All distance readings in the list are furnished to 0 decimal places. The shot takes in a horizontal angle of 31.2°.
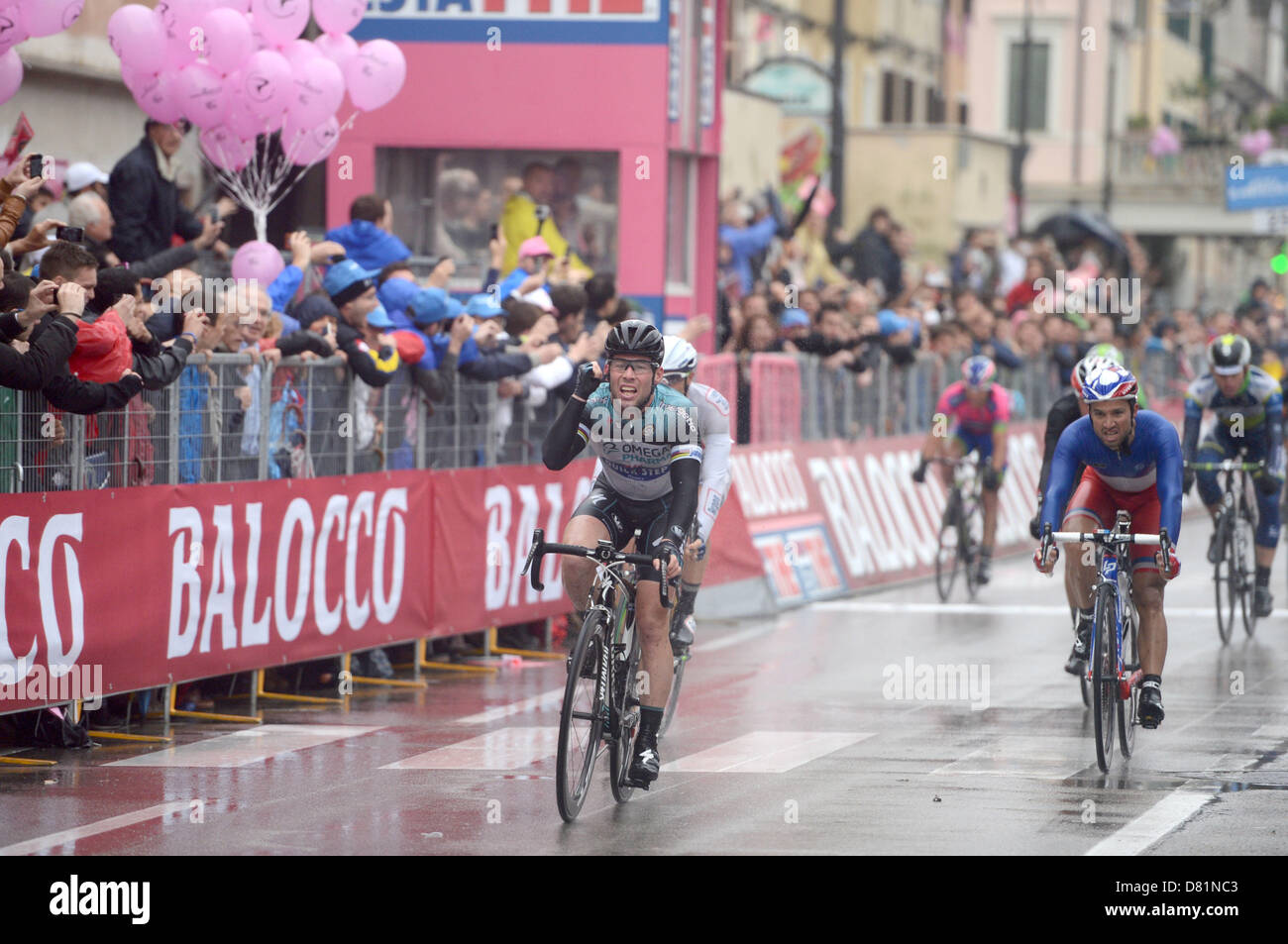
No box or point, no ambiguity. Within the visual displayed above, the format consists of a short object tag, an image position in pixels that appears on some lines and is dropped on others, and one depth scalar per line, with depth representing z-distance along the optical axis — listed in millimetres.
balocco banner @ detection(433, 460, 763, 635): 14891
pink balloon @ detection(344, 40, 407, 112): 15828
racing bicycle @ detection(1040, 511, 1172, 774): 10797
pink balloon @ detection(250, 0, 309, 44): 14688
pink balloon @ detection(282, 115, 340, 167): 14922
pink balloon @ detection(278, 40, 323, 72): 14797
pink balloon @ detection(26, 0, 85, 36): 12547
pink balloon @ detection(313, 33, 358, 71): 15680
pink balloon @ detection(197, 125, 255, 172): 14758
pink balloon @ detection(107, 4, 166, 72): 14109
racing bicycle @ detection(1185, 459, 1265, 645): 16422
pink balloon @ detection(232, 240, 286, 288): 14344
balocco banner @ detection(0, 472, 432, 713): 10930
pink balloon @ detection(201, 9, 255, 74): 14133
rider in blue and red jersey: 11242
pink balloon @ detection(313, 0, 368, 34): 15547
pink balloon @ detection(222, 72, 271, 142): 14367
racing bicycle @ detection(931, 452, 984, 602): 19266
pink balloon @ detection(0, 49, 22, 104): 12727
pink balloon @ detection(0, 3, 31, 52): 12367
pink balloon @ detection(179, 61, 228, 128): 14242
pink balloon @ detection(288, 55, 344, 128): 14703
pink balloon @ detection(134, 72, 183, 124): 14273
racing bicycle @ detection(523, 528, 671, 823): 9414
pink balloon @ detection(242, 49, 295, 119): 14359
